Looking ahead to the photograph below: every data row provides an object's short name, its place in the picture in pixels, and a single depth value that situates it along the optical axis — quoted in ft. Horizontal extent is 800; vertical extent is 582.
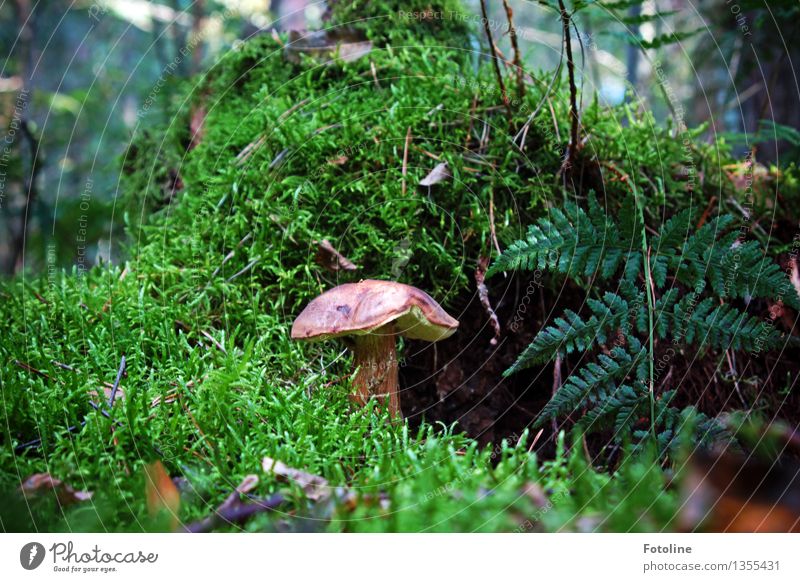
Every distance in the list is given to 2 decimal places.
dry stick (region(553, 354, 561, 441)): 1.36
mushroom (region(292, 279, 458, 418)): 1.18
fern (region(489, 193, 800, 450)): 1.20
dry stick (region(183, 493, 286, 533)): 1.00
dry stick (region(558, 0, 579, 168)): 1.32
